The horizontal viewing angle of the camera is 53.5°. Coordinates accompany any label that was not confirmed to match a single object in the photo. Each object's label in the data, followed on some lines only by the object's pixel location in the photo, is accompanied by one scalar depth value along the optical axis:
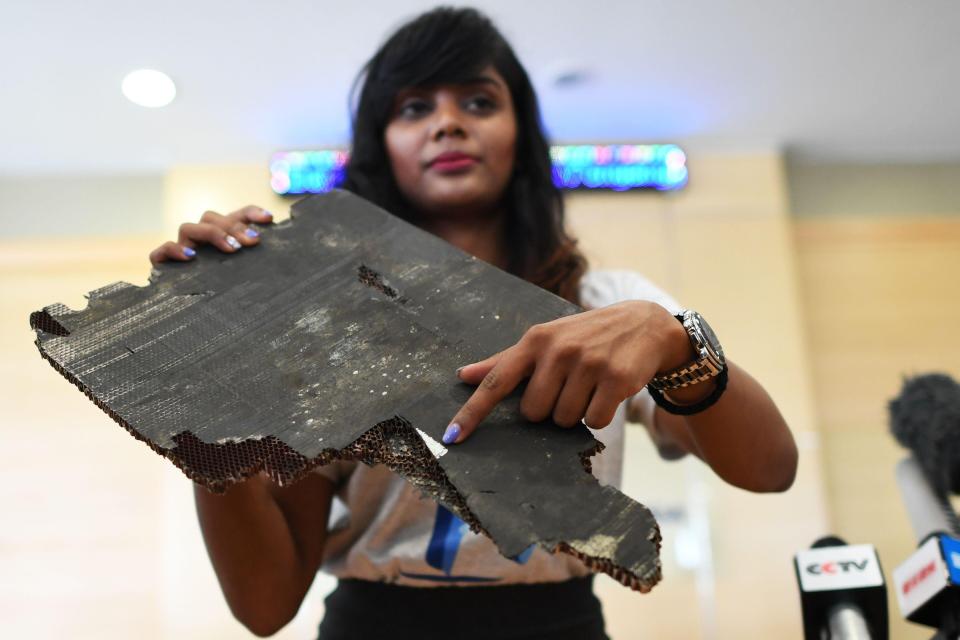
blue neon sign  3.57
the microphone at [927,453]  1.56
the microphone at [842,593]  1.06
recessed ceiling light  3.10
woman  0.69
